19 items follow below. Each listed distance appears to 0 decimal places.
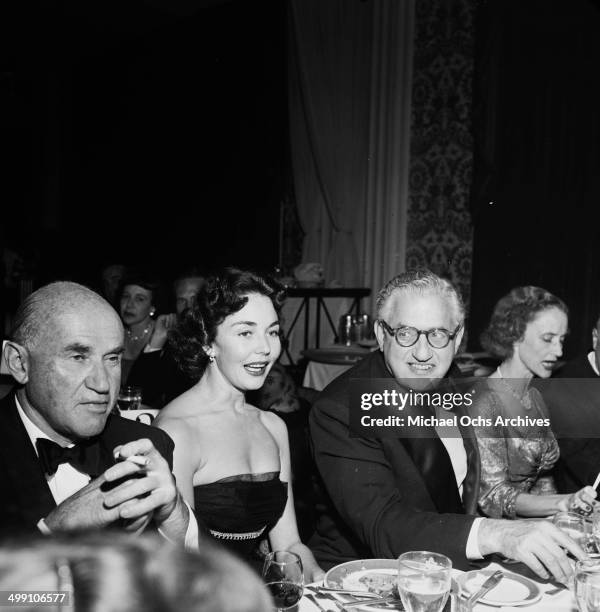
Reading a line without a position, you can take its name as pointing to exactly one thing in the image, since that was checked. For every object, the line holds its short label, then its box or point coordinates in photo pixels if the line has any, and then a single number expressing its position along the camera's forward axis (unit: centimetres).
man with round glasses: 173
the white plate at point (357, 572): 148
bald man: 156
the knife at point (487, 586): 138
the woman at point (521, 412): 237
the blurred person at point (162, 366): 351
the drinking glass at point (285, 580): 138
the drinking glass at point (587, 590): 126
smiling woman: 209
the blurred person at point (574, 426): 286
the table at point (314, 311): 742
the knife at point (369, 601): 138
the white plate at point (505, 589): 143
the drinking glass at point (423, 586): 124
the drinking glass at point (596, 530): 171
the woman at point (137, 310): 420
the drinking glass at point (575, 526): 174
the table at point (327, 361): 513
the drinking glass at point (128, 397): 296
